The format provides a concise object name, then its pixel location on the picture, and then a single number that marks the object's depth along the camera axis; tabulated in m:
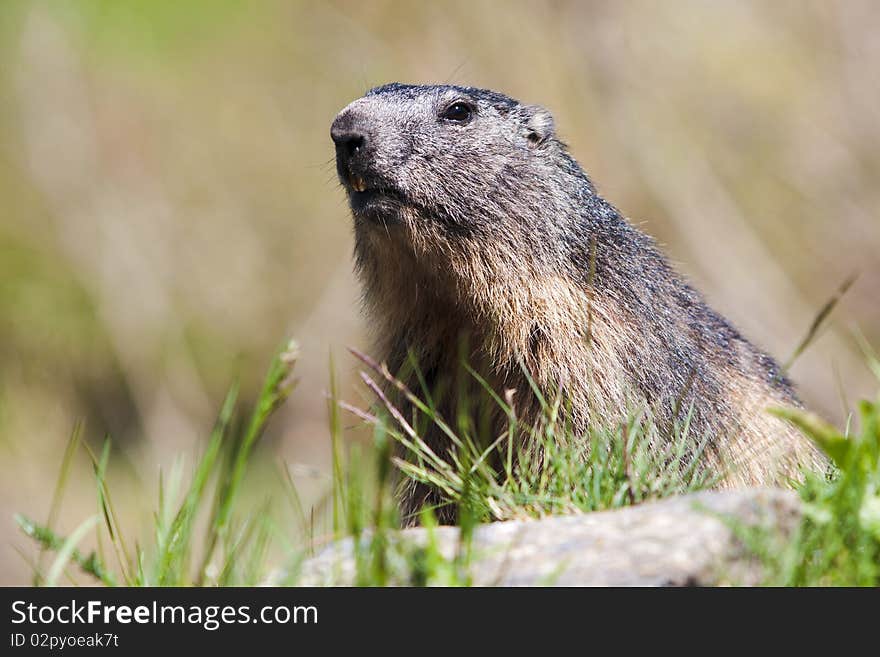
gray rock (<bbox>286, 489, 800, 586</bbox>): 5.75
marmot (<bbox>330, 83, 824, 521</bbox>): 10.10
